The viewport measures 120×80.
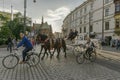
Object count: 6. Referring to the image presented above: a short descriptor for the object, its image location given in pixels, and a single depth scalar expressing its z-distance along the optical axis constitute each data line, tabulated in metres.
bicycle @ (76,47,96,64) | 4.93
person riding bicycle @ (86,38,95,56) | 5.26
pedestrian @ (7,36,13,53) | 9.45
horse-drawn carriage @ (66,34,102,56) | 6.47
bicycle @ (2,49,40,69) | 4.07
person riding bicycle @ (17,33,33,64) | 4.18
